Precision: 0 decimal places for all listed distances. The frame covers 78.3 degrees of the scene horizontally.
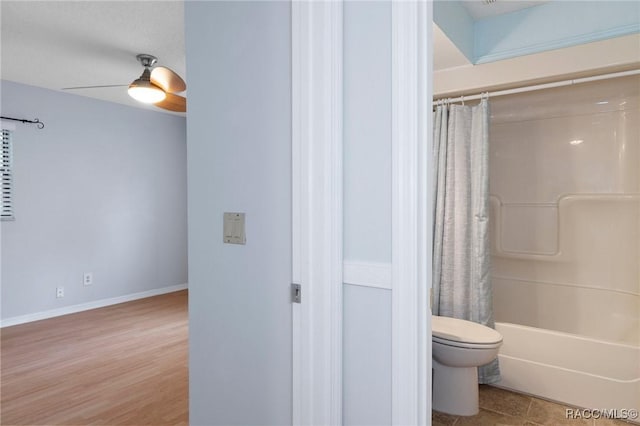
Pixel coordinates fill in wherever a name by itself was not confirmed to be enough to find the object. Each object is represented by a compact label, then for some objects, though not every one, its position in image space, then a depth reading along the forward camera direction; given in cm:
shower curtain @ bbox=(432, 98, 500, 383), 255
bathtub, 213
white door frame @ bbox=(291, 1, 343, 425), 112
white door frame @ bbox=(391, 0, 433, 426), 102
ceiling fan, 279
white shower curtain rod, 231
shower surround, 239
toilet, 207
